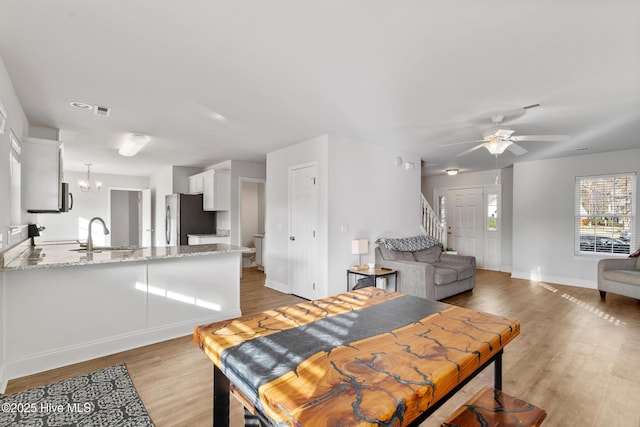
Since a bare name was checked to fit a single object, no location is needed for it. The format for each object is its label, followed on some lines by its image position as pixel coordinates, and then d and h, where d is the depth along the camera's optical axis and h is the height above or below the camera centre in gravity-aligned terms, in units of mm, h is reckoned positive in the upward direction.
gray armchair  4227 -931
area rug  1863 -1274
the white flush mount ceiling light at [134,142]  4219 +992
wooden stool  1311 -910
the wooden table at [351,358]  802 -499
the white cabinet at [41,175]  3201 +406
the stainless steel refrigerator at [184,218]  6352 -120
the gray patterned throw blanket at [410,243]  4770 -505
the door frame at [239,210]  6289 +50
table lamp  4348 -492
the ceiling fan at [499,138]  3242 +799
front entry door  7387 -226
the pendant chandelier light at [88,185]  7031 +661
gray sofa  4191 -869
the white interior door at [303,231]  4441 -289
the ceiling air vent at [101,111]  3182 +1093
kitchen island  2432 -807
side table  4180 -886
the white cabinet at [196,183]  6547 +642
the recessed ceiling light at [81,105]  3066 +1102
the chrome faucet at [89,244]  3215 -334
